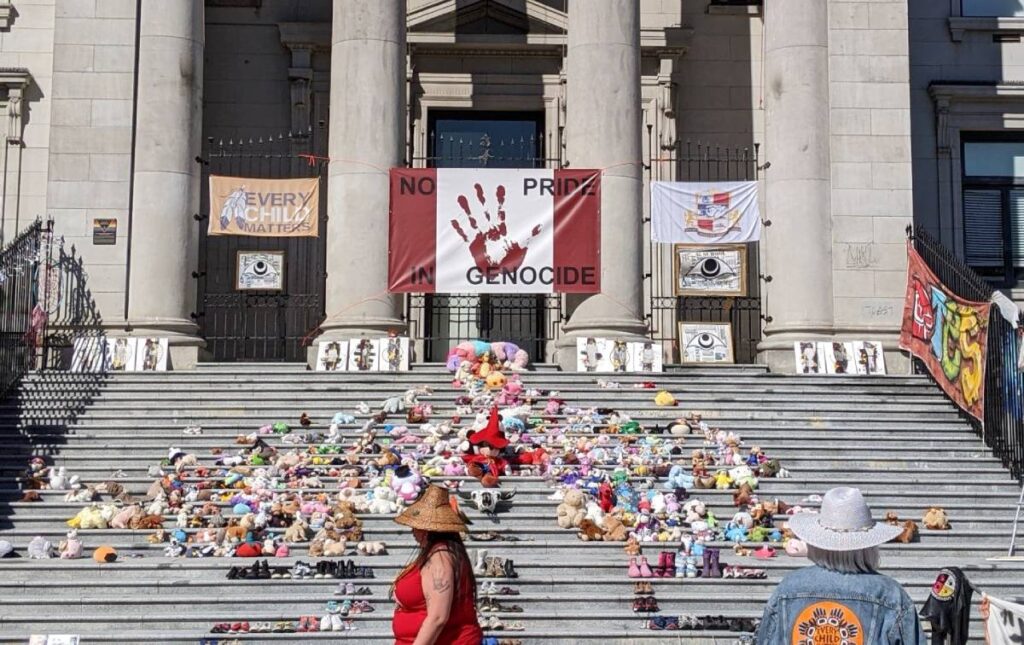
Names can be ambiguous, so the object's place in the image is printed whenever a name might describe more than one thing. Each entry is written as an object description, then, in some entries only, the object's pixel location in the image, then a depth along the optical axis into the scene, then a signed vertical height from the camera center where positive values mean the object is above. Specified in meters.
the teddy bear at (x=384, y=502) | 14.91 -1.28
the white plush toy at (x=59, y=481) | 15.88 -1.14
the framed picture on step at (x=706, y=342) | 22.31 +0.88
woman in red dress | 6.53 -0.99
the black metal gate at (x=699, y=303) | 24.30 +1.70
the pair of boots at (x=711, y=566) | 13.41 -1.78
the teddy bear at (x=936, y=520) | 15.25 -1.46
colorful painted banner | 18.08 +0.90
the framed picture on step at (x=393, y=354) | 19.91 +0.56
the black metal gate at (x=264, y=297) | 24.17 +1.71
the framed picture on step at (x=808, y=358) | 20.69 +0.58
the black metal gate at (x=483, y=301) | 24.36 +1.70
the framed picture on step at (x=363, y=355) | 20.05 +0.55
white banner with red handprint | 20.81 +2.60
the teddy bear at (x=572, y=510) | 14.70 -1.34
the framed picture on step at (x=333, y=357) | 20.14 +0.51
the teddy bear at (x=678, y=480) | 15.81 -1.05
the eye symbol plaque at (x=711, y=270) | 22.19 +2.10
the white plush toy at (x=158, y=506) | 14.94 -1.36
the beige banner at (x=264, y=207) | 21.36 +2.99
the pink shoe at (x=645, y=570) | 13.36 -1.81
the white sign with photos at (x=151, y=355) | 20.36 +0.53
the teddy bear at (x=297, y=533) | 14.26 -1.56
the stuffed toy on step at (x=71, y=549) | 13.84 -1.72
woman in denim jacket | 5.39 -0.83
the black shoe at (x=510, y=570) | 13.25 -1.81
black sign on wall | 21.17 +2.55
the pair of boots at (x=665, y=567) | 13.41 -1.79
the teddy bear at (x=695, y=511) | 14.97 -1.36
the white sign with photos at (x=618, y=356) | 20.11 +0.57
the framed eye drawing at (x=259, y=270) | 22.81 +2.09
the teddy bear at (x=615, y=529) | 14.41 -1.51
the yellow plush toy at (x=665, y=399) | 18.53 -0.08
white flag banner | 21.41 +2.99
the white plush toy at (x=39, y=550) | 13.93 -1.73
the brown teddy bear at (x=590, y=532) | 14.41 -1.54
